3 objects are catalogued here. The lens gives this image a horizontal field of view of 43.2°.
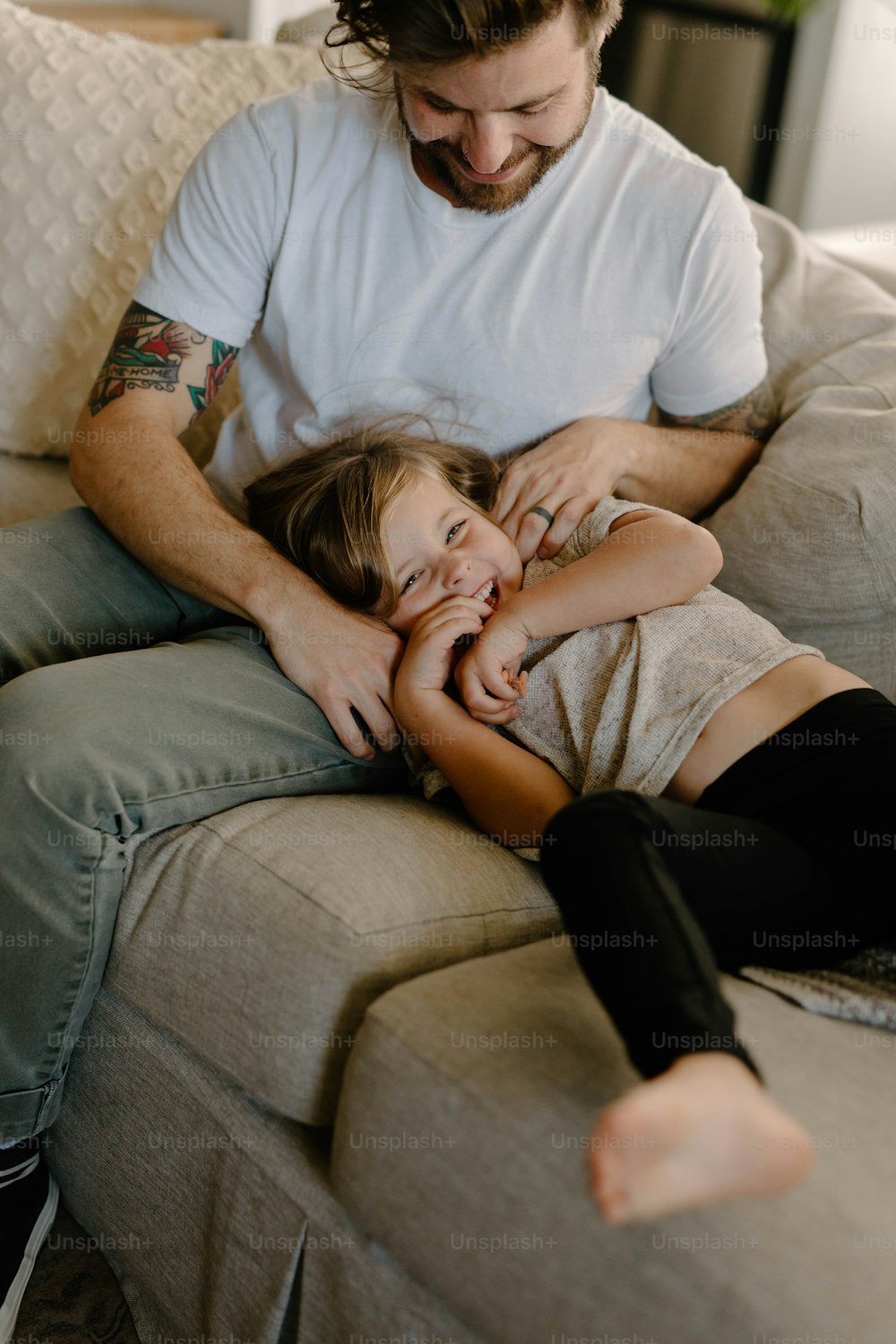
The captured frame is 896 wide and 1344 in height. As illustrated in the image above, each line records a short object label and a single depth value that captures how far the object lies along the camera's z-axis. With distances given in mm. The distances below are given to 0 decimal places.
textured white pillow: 1755
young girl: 728
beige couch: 769
